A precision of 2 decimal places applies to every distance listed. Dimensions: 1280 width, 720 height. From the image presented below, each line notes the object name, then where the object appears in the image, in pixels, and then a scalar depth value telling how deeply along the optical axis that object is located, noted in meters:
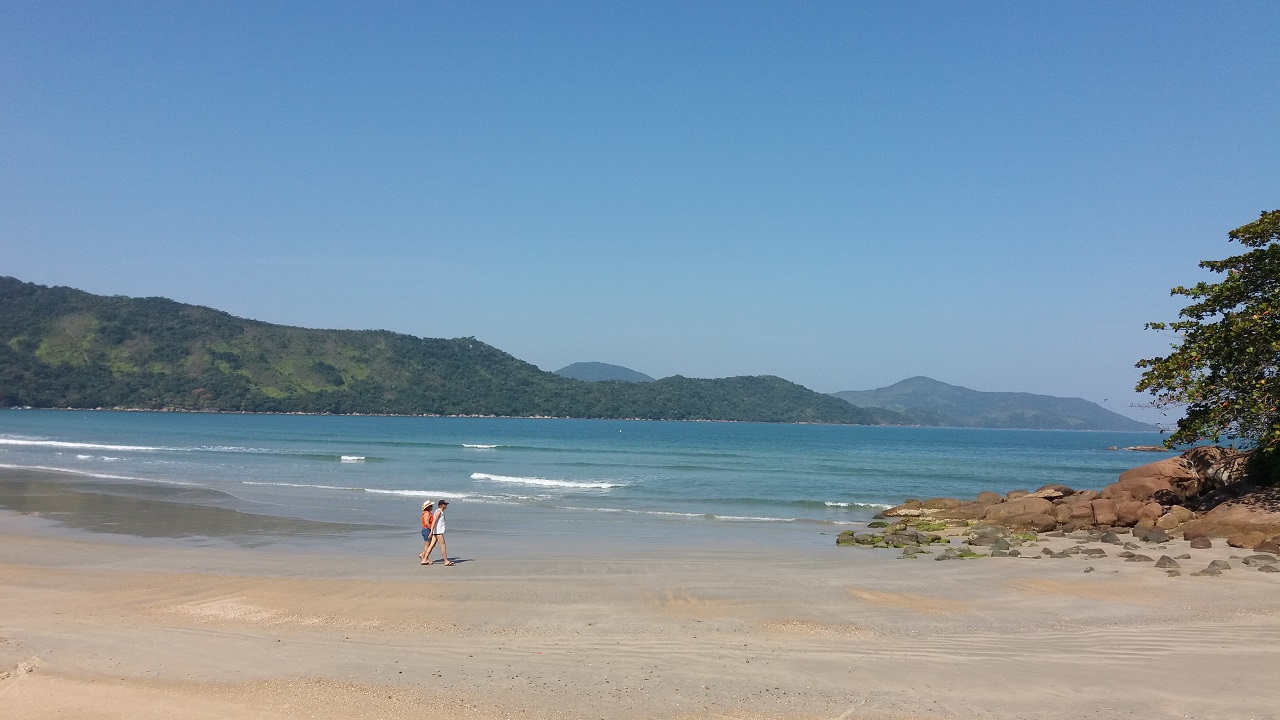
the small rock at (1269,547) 16.66
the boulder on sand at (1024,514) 22.52
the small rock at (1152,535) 18.77
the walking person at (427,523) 16.03
